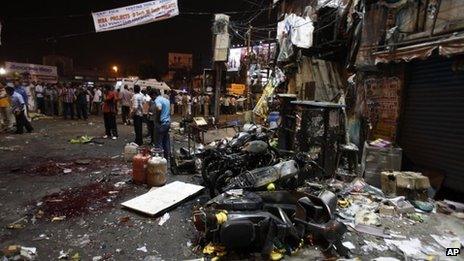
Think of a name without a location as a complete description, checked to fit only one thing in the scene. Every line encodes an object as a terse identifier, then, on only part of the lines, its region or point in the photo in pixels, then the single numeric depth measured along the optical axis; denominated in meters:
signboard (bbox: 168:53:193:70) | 52.94
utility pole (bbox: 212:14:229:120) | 16.56
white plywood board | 5.68
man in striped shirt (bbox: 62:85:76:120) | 18.73
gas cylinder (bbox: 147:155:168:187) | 7.05
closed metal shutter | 6.90
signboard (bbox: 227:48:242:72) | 33.58
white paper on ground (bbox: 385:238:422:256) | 4.62
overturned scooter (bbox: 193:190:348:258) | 4.12
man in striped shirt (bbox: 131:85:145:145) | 11.70
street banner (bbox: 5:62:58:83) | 26.56
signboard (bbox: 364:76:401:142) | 8.71
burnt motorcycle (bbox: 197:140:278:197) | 6.39
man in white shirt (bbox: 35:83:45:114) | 20.98
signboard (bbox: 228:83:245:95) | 34.64
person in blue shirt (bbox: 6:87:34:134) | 12.92
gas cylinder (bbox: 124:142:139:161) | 9.38
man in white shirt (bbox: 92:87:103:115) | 20.78
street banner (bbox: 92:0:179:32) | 13.88
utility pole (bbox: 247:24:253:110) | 19.95
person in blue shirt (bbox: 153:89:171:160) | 8.95
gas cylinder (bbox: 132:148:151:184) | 7.21
